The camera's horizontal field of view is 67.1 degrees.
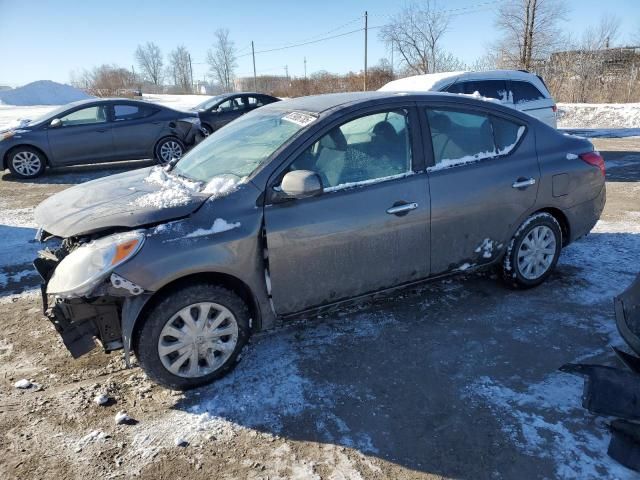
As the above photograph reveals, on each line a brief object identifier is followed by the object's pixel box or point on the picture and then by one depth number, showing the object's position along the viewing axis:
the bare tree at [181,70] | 89.56
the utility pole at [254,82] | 63.19
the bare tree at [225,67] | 82.44
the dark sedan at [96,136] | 9.39
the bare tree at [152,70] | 93.06
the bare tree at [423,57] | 38.25
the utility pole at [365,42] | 34.60
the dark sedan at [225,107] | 13.05
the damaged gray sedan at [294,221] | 2.77
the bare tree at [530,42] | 28.28
